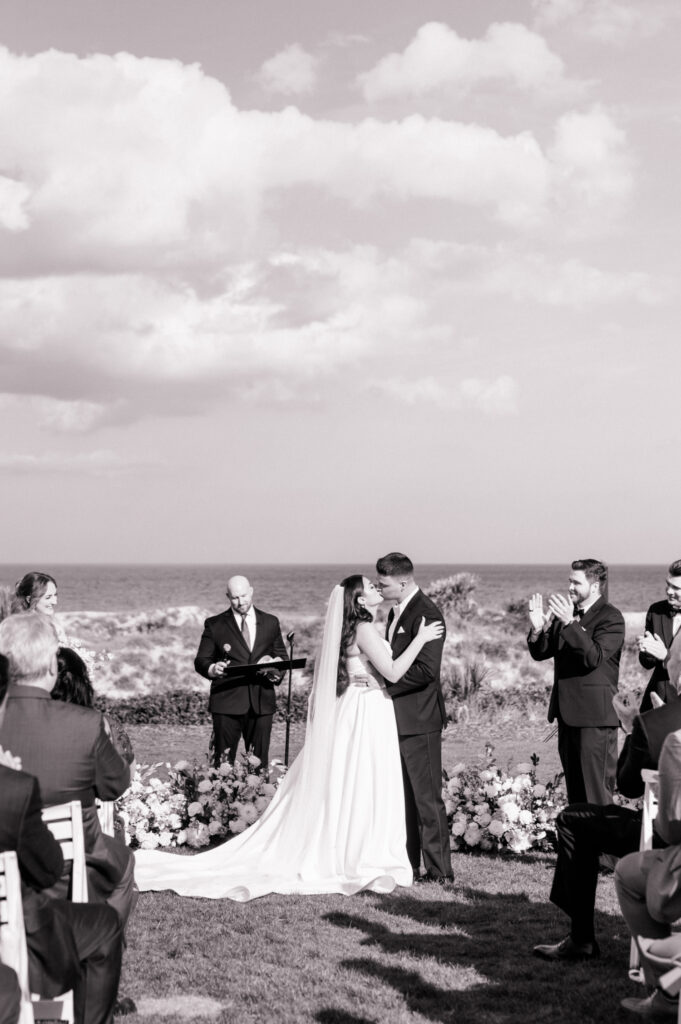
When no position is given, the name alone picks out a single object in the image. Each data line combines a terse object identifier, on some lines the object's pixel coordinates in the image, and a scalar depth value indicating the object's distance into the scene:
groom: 8.23
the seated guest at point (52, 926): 4.00
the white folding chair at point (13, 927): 3.86
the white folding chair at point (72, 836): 4.57
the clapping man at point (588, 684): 8.29
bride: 8.08
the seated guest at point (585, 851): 5.95
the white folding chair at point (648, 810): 5.63
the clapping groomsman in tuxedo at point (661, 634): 7.80
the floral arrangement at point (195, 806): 9.23
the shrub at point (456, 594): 34.62
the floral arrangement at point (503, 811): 8.99
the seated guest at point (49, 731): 4.70
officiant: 10.22
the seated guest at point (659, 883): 4.55
